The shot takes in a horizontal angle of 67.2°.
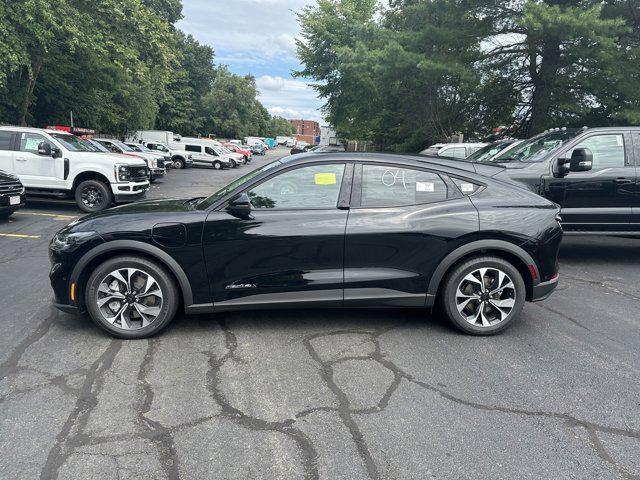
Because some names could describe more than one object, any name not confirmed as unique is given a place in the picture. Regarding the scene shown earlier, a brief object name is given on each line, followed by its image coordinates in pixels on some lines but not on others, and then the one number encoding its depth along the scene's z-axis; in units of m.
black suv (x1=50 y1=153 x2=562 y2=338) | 3.96
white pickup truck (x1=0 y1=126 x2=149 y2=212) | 11.20
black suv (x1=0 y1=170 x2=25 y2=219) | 9.14
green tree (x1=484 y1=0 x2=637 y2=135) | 12.62
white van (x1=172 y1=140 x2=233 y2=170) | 35.66
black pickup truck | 6.52
